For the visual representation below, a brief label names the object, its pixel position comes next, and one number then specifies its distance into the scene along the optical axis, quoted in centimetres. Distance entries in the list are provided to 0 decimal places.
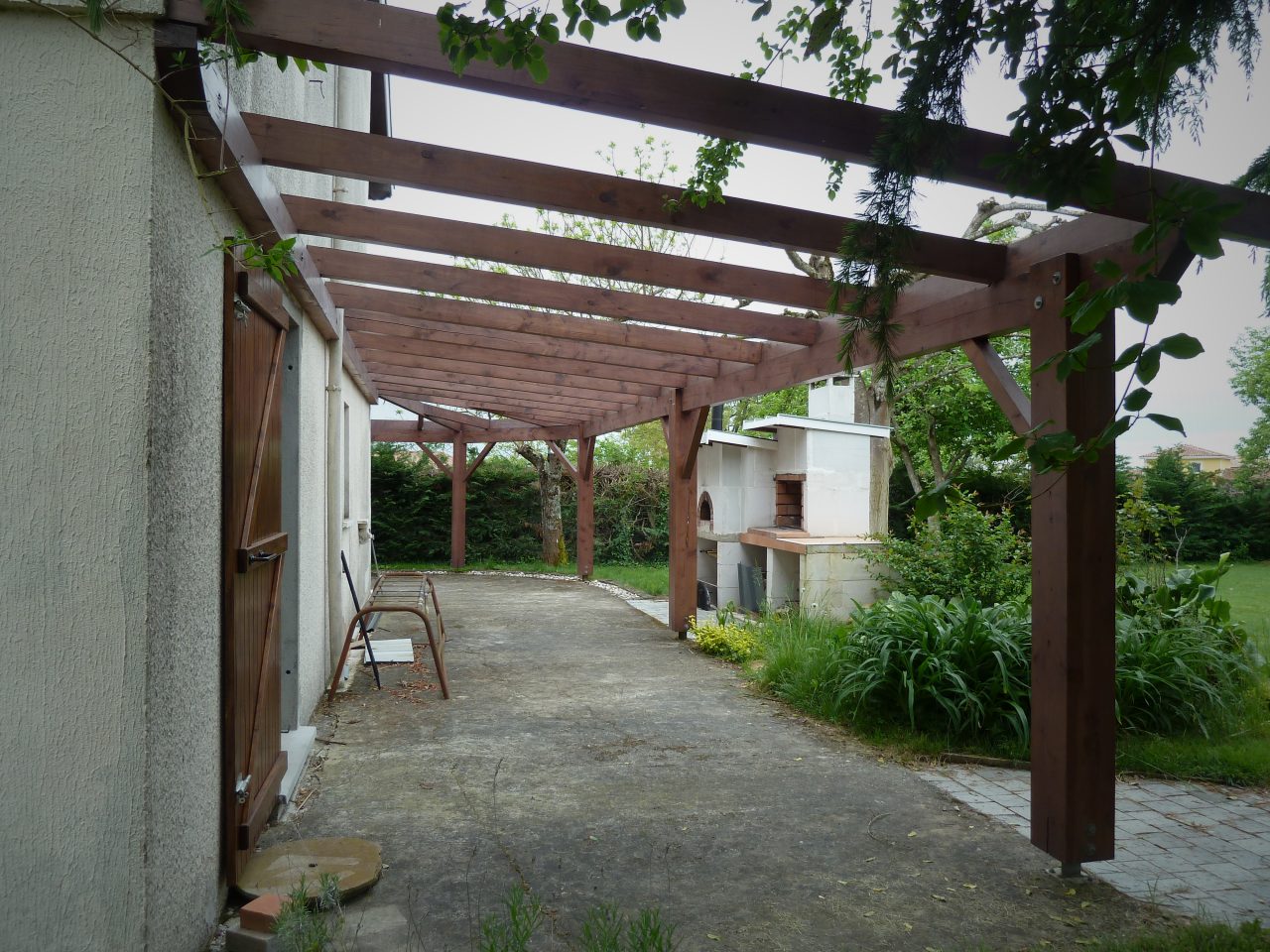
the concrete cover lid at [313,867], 293
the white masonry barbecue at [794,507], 900
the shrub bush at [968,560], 699
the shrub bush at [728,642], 733
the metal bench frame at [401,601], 557
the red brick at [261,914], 257
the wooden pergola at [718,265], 234
